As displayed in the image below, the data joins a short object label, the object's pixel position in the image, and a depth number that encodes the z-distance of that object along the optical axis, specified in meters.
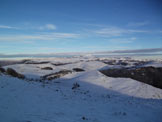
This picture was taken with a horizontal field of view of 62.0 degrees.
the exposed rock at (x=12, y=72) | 21.48
